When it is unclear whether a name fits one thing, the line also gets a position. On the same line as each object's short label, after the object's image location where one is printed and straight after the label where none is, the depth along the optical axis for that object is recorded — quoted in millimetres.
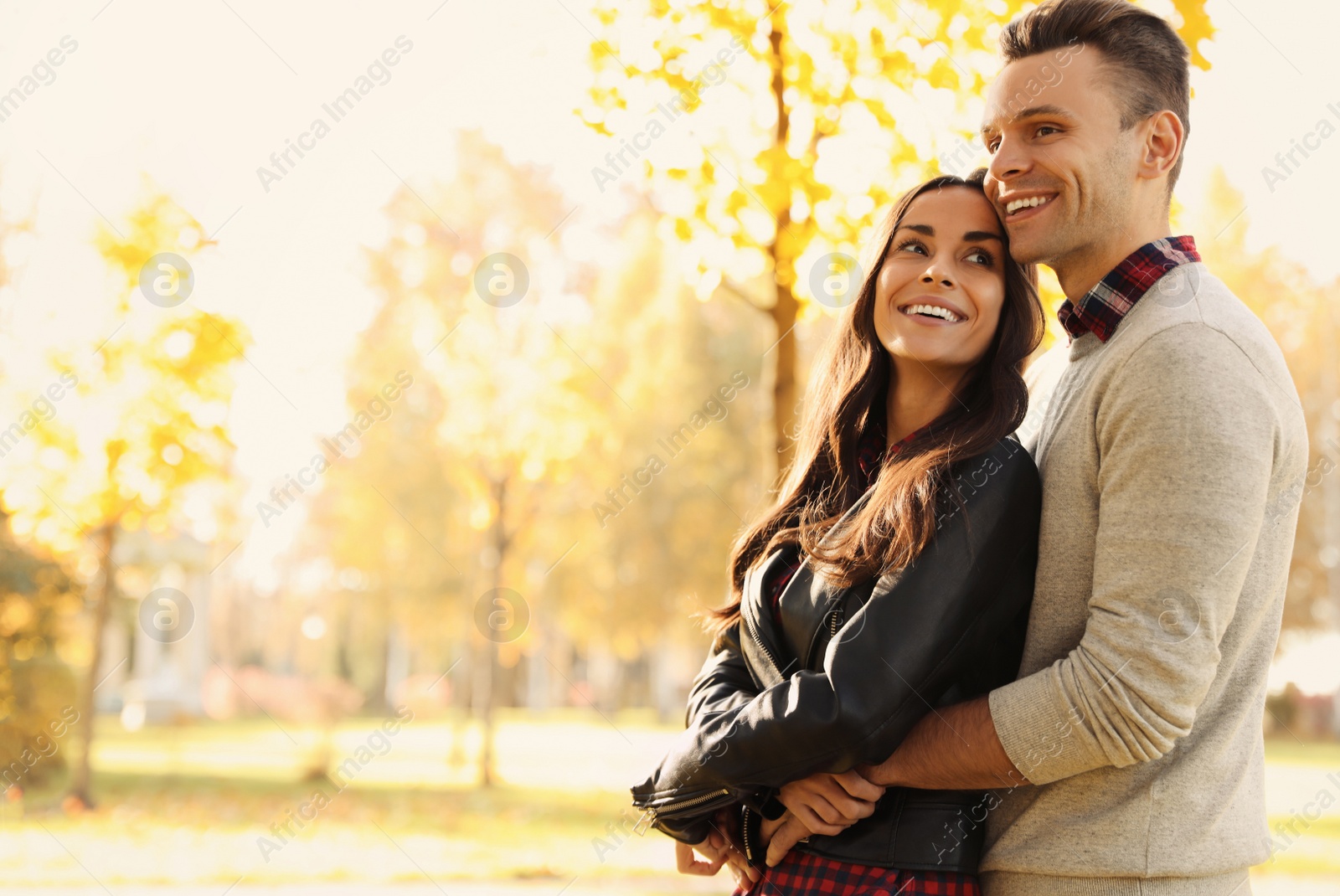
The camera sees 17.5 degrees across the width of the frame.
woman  3836
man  3763
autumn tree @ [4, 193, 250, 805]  11395
